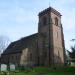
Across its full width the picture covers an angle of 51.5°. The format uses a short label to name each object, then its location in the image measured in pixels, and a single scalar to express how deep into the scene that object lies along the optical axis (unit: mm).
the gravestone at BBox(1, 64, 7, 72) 15247
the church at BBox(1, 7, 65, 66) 21557
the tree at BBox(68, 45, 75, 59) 19367
